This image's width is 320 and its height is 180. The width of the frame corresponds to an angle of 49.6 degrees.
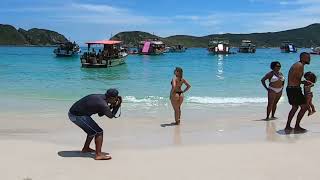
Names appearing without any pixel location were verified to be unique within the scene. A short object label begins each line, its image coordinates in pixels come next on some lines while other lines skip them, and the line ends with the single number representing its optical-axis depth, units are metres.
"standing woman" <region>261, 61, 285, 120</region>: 7.87
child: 6.73
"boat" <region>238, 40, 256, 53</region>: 85.84
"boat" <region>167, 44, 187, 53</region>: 90.97
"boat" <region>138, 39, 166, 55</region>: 63.58
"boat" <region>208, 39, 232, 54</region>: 72.64
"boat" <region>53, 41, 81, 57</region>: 49.87
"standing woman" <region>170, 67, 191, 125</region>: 7.52
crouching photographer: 4.96
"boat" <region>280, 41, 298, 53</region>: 89.28
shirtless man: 6.69
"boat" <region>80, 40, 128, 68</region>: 29.90
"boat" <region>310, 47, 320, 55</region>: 65.35
